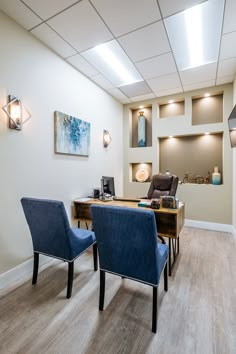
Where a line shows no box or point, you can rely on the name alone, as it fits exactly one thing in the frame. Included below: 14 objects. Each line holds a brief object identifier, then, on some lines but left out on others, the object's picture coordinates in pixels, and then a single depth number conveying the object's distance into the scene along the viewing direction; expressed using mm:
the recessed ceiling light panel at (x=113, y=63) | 2529
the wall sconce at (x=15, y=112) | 1975
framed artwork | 2617
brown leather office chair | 3109
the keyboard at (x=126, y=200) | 2754
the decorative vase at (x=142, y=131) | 4480
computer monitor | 2934
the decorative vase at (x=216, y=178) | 3711
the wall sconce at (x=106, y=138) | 3812
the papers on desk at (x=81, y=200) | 2881
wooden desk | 2070
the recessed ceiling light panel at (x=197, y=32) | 1922
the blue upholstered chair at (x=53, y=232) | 1685
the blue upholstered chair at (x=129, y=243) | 1301
